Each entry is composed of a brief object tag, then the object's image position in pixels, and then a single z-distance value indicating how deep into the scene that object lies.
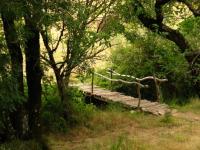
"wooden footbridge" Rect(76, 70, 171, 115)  15.39
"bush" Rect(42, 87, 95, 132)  12.70
